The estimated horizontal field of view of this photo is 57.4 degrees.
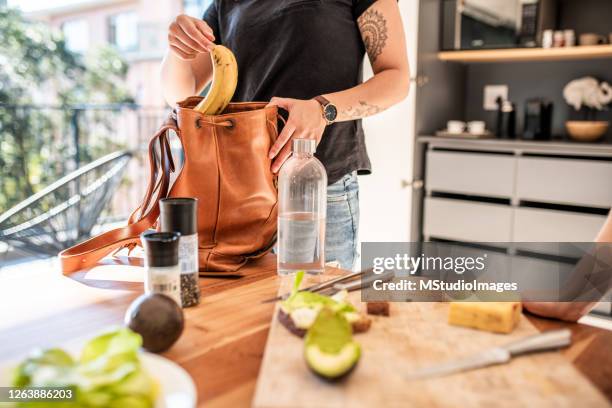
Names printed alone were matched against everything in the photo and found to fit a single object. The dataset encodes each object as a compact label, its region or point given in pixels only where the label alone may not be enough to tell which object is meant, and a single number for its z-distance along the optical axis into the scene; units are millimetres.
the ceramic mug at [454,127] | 3121
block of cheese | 738
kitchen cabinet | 2668
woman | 1260
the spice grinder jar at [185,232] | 848
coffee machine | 2992
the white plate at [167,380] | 558
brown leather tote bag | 1001
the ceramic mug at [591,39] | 2824
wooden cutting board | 575
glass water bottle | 1039
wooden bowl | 2822
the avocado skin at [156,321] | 698
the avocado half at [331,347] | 595
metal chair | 2727
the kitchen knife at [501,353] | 624
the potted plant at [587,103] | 2836
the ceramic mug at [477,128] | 3082
